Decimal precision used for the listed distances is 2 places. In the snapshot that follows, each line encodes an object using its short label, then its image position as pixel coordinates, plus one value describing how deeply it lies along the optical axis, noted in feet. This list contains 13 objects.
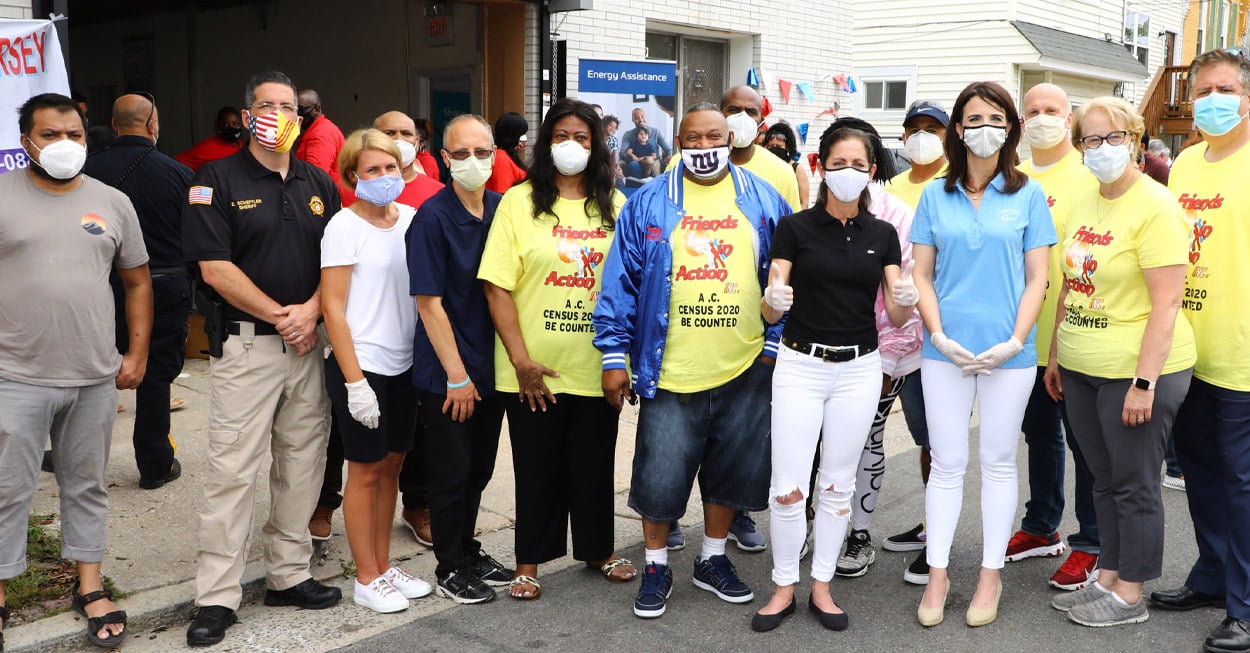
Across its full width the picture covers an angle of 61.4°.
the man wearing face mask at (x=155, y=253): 18.39
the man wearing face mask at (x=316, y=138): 21.16
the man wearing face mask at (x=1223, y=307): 13.19
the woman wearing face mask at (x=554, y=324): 13.82
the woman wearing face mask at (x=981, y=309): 13.37
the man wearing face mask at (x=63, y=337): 12.22
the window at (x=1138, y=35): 74.95
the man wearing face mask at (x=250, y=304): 13.04
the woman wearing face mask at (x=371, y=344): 13.32
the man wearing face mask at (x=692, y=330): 13.71
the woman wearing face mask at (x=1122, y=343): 12.87
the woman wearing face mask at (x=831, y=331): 13.20
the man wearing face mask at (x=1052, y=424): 15.11
